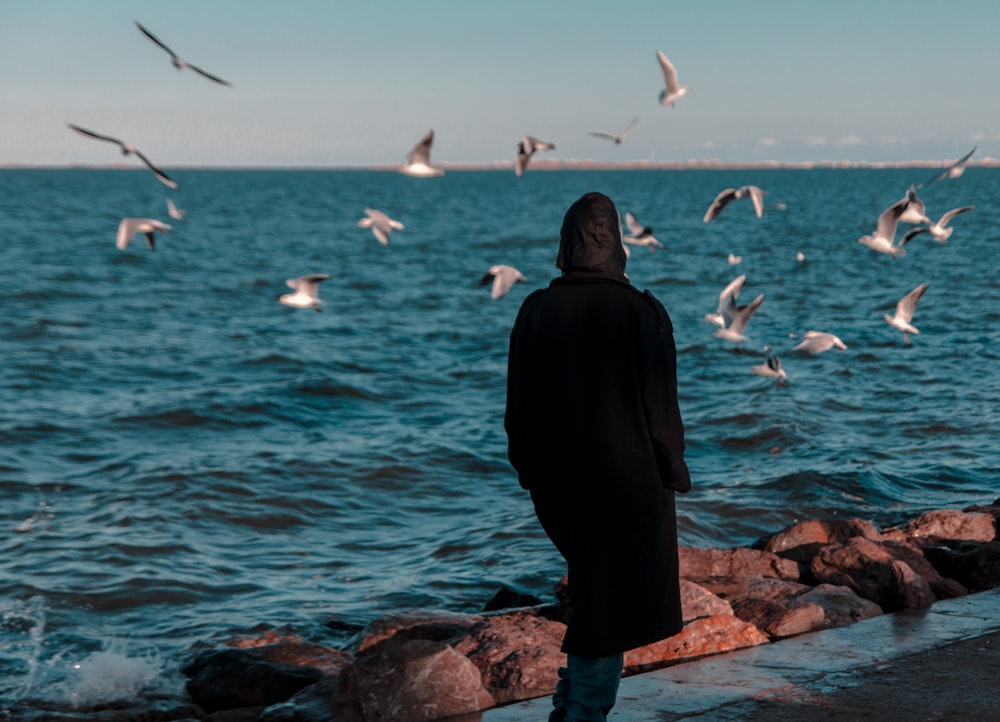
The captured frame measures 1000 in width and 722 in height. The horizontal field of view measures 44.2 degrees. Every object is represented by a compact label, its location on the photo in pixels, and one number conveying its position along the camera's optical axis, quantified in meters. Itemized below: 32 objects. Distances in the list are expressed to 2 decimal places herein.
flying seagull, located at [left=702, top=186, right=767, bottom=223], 11.94
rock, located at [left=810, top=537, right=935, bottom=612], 5.79
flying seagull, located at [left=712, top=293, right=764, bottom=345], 13.21
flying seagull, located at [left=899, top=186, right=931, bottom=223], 13.15
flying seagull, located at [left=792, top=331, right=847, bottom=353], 13.16
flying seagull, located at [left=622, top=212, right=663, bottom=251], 14.82
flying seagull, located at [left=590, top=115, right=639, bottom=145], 12.22
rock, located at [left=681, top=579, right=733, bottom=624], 5.55
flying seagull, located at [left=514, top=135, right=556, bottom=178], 11.30
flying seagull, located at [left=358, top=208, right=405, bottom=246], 12.95
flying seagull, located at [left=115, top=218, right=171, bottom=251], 11.88
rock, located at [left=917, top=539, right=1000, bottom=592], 6.49
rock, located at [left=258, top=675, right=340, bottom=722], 5.19
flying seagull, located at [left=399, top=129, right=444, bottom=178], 10.58
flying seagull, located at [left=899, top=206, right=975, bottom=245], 13.02
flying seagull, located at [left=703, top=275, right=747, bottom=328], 12.94
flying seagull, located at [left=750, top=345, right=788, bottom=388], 12.64
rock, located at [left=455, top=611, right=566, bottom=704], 4.80
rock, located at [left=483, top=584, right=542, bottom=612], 7.18
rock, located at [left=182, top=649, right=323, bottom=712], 5.77
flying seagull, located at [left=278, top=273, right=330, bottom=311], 12.86
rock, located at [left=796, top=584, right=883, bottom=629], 5.63
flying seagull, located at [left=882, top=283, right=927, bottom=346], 13.63
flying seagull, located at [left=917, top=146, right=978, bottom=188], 12.45
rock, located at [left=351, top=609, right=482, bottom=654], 6.15
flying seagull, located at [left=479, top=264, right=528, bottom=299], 12.72
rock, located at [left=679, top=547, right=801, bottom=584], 6.98
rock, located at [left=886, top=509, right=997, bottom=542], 7.63
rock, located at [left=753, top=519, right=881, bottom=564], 7.62
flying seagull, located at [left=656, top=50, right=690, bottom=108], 11.95
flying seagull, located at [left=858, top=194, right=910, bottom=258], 12.43
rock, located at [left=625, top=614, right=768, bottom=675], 5.13
